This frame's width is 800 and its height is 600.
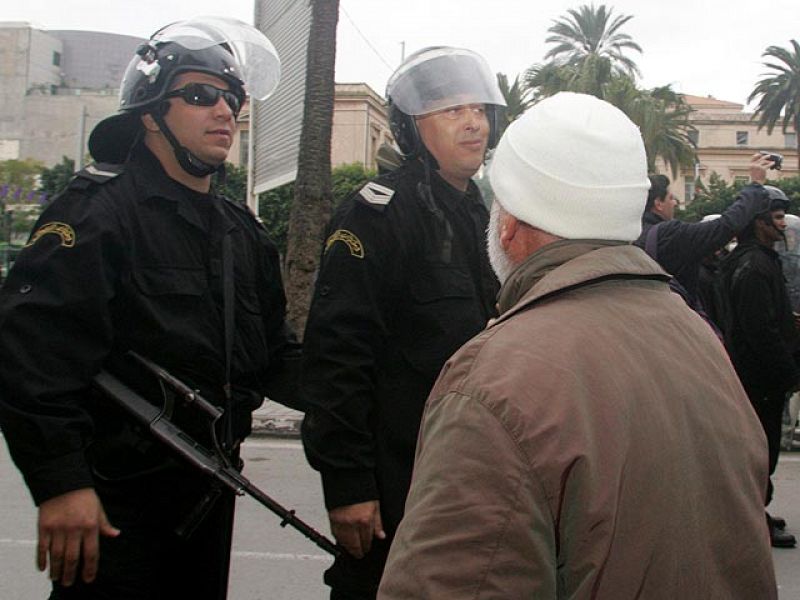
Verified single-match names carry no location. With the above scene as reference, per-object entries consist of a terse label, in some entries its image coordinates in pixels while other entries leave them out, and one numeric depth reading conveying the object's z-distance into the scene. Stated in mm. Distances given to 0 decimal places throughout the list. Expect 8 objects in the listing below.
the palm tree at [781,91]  48531
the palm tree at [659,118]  30230
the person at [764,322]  4891
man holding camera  4609
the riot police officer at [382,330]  2357
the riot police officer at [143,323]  2066
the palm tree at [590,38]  45438
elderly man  1244
